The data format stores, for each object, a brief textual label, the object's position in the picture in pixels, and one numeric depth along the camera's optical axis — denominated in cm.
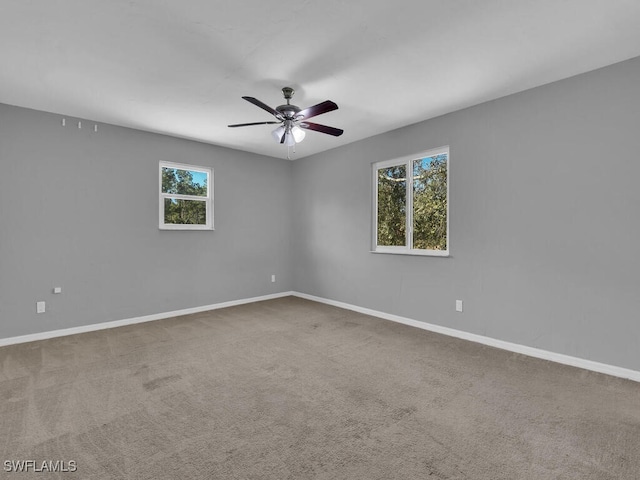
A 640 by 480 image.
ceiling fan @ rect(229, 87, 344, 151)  297
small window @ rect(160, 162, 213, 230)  471
